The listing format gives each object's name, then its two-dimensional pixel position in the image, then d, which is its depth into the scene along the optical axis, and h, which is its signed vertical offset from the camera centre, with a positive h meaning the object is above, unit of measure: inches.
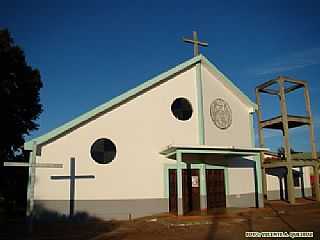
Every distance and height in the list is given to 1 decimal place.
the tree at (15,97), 850.8 +203.3
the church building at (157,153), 565.6 +36.6
